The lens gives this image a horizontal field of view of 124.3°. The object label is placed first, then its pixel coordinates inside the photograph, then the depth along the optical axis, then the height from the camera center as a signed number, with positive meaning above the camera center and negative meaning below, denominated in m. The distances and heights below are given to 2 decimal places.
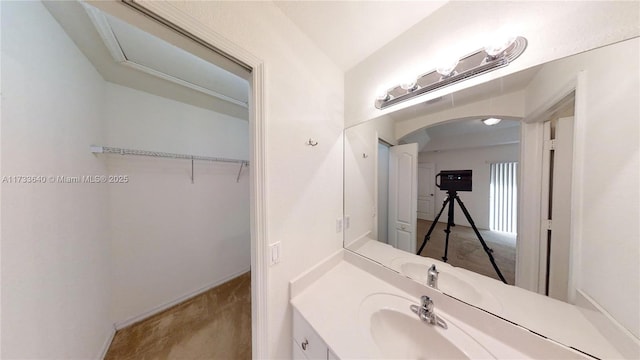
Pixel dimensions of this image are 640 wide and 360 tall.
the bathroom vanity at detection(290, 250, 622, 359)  0.64 -0.67
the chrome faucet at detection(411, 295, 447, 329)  0.76 -0.64
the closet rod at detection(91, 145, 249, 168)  1.30 +0.21
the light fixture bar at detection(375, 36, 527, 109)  0.66 +0.48
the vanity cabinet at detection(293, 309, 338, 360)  0.71 -0.78
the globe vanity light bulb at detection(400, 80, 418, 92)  0.93 +0.51
